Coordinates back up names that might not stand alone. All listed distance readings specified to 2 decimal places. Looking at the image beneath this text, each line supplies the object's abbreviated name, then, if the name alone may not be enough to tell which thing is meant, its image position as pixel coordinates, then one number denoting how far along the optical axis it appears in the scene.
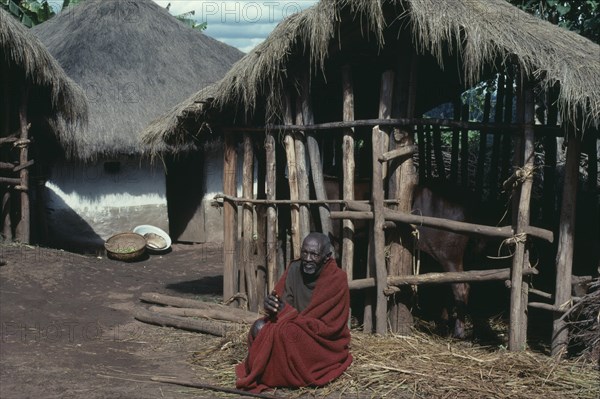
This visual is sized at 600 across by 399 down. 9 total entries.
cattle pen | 7.00
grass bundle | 6.18
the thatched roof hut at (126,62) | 15.07
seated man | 6.21
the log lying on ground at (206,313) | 8.62
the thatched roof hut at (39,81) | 11.87
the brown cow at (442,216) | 8.33
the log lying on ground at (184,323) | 8.35
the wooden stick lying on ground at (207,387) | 6.12
